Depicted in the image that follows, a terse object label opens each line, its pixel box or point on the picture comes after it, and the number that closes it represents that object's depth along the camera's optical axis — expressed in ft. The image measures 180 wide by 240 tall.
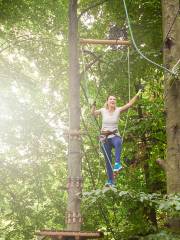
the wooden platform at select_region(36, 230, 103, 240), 20.12
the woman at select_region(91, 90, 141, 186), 25.99
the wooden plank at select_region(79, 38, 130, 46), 27.32
